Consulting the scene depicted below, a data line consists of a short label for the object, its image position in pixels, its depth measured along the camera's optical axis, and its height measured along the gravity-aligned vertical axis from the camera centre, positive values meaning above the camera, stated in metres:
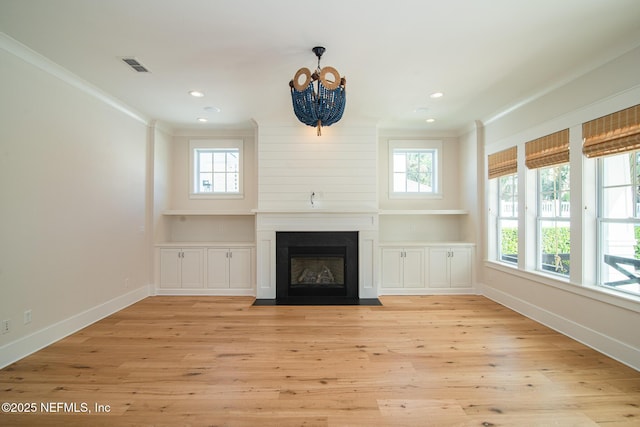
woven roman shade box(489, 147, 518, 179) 4.19 +0.74
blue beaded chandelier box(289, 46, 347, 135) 2.60 +1.03
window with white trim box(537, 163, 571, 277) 3.49 -0.06
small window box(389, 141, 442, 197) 5.49 +0.83
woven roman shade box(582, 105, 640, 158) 2.62 +0.74
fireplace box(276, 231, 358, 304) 4.79 -0.69
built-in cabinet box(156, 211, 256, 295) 4.97 -0.91
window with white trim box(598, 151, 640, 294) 2.72 -0.06
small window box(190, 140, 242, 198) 5.47 +0.80
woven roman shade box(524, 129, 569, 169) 3.37 +0.75
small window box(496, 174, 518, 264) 4.34 -0.07
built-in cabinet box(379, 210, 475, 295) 4.98 -0.87
